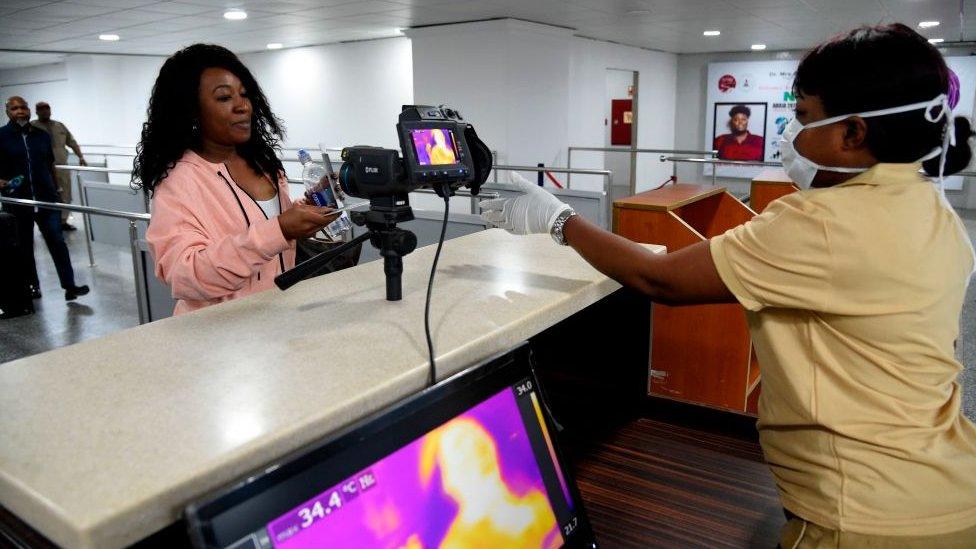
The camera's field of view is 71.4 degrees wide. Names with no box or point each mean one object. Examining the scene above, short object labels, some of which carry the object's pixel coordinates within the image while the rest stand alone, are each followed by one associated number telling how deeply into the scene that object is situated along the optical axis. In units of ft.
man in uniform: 22.66
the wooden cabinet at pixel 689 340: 6.16
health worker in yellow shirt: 2.64
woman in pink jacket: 4.06
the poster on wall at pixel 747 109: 34.35
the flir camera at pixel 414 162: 3.29
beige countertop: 1.83
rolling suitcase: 14.39
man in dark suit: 15.89
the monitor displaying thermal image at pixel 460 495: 2.11
